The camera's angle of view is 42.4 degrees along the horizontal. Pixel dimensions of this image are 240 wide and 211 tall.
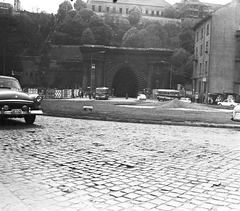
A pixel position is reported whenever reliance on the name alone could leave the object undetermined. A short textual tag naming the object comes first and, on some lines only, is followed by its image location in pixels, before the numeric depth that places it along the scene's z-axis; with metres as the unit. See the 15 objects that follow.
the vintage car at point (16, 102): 10.55
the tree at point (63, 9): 102.31
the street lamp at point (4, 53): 73.44
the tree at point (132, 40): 89.00
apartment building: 51.72
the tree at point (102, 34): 87.75
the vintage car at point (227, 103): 41.53
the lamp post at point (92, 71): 67.18
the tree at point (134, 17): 114.50
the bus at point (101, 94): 51.97
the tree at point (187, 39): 92.54
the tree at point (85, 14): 98.09
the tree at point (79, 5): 114.22
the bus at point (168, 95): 54.38
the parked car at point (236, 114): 14.02
